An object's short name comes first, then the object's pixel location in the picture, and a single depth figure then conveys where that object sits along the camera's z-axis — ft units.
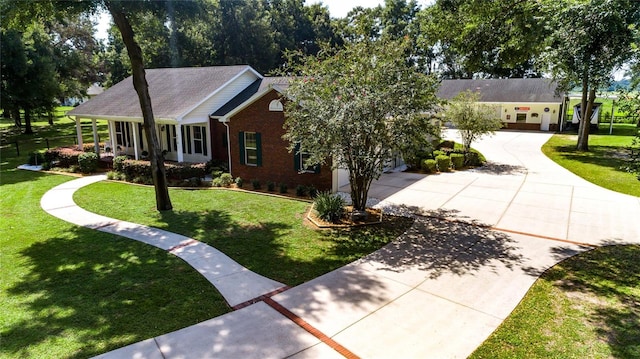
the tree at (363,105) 33.06
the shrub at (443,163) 64.39
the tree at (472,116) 65.98
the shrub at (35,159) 74.58
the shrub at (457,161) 66.59
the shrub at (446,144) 81.66
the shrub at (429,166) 62.80
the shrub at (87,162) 66.95
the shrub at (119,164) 62.64
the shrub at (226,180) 56.18
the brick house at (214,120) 51.49
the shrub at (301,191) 48.88
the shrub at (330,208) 38.19
